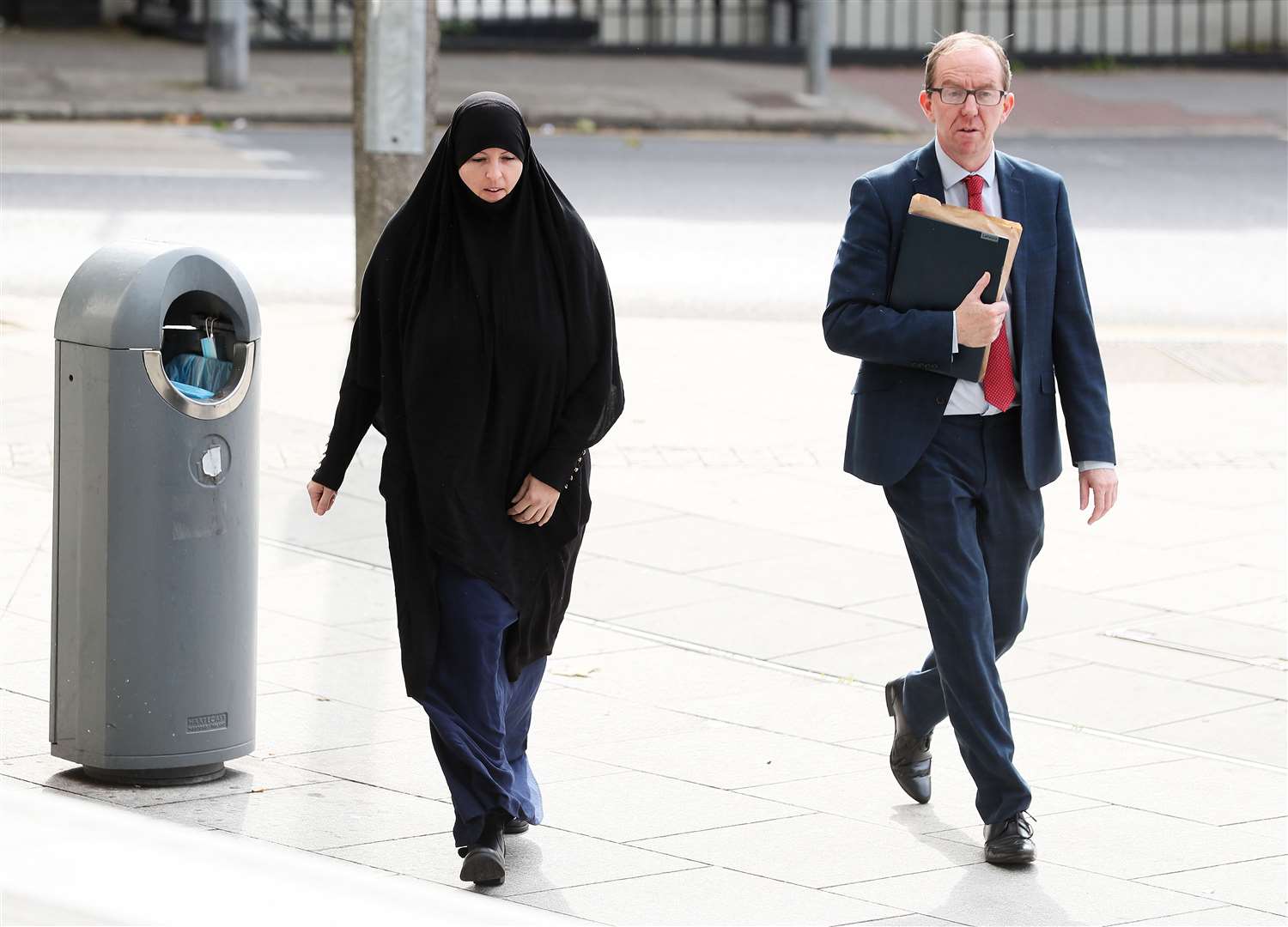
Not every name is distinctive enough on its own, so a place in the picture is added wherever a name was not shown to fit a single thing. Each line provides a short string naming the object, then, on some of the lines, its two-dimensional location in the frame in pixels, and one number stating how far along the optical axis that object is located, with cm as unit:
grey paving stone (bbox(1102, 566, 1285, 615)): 1298
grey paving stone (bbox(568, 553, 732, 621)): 1250
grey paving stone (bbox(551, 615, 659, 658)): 1159
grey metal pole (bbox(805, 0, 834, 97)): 4222
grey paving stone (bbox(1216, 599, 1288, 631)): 1254
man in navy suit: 841
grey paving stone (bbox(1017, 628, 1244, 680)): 1150
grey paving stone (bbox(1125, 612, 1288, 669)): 1185
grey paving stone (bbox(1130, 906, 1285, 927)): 780
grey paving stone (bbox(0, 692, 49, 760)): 934
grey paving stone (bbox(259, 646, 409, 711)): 1041
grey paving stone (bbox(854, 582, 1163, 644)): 1237
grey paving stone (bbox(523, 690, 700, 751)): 1005
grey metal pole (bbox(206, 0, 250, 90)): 3947
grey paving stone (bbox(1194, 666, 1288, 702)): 1110
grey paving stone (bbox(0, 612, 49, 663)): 1077
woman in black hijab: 789
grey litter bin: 847
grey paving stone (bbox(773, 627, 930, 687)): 1128
